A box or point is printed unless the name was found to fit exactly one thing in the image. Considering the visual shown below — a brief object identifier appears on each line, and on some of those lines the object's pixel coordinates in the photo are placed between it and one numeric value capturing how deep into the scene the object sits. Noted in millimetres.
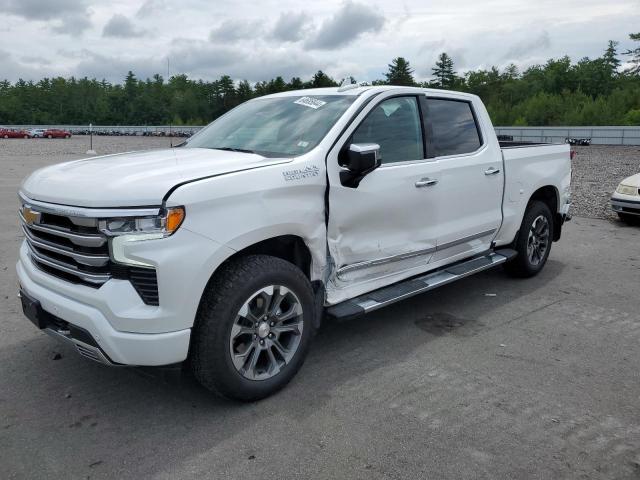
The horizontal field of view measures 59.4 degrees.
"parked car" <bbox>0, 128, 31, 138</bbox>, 62250
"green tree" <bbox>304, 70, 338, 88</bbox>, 85000
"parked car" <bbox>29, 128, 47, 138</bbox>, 65938
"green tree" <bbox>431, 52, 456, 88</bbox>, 98375
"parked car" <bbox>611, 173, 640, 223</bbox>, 9258
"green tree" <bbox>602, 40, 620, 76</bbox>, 87019
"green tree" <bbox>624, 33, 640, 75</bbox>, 74219
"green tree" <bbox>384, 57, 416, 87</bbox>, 88375
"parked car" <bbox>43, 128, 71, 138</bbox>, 66125
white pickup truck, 2900
